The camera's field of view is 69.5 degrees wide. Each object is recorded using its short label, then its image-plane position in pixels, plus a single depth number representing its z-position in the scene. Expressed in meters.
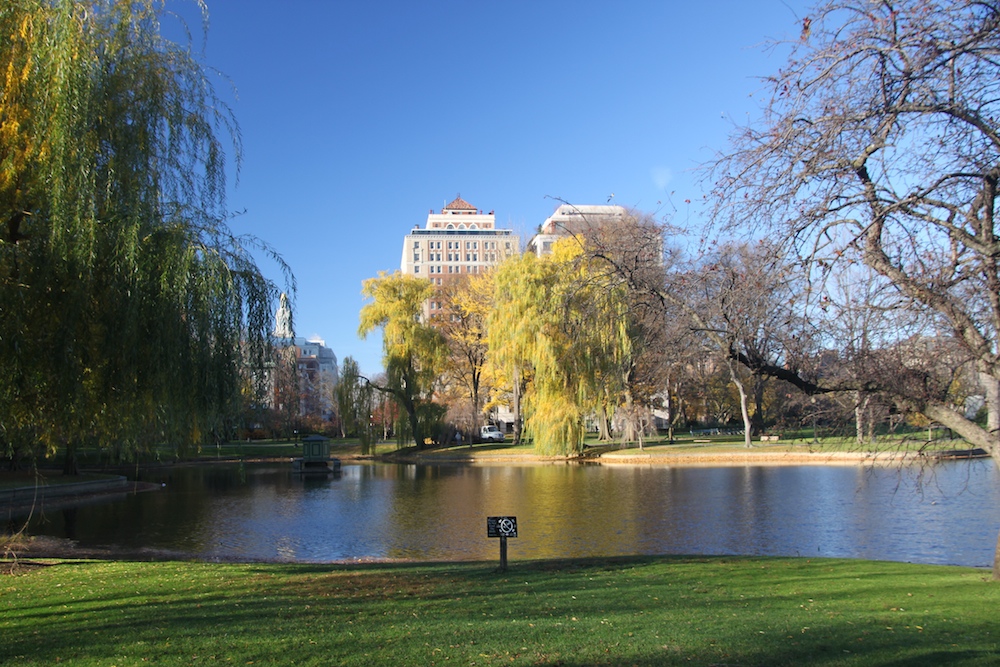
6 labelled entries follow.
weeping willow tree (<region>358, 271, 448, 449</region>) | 44.62
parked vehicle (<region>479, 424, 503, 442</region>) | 55.83
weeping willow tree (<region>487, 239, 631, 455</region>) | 34.19
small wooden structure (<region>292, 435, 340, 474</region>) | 39.16
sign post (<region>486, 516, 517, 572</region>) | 10.37
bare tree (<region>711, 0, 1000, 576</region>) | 6.43
